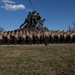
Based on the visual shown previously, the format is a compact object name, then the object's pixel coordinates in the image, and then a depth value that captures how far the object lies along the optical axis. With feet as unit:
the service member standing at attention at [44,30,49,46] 23.55
